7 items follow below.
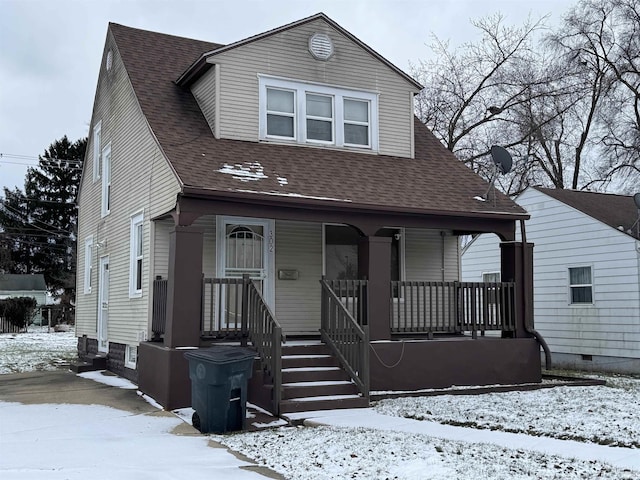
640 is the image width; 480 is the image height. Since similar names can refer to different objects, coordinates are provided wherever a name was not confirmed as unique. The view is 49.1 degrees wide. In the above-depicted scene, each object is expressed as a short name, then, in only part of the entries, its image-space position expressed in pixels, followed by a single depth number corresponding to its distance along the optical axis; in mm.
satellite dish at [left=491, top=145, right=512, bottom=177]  13164
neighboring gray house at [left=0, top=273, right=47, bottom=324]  48656
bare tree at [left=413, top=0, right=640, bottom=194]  27531
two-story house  10453
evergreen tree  55062
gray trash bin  8508
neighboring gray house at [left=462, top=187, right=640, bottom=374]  15570
